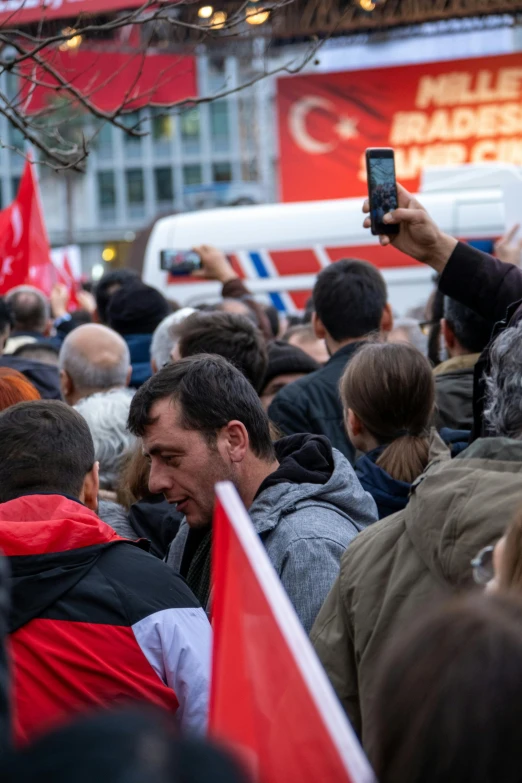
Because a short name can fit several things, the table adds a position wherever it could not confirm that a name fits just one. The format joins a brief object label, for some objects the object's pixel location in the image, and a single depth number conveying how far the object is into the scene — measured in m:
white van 12.18
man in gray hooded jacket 2.94
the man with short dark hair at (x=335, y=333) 4.63
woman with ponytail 3.49
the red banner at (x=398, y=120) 17.47
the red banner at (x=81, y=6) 9.92
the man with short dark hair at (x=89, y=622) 2.44
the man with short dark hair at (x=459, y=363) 4.34
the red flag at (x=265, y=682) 1.25
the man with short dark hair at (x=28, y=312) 7.87
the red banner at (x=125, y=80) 13.09
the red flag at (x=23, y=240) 9.66
